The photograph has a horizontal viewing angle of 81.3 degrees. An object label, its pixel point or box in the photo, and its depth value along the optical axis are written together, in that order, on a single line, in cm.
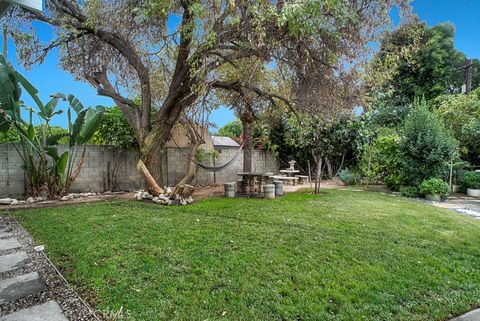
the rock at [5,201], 622
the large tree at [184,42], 438
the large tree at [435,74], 1809
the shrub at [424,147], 846
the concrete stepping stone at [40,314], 200
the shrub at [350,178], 1132
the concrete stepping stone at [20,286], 231
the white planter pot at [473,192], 900
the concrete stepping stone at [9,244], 345
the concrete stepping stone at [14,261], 288
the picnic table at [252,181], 836
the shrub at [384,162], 955
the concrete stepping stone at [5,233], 395
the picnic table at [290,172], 1167
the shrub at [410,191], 870
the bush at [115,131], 802
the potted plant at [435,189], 817
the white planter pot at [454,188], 979
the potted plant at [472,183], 908
